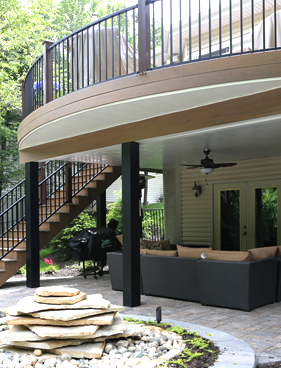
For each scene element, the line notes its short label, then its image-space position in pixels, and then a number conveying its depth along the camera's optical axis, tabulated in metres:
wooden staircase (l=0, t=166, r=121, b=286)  7.98
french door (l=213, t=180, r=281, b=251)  9.12
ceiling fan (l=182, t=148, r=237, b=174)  7.35
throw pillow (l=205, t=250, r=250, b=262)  5.73
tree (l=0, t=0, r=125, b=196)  12.99
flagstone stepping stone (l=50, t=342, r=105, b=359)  3.48
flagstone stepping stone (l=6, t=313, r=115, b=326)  3.66
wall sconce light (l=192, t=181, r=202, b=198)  10.52
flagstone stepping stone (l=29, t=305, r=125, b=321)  3.62
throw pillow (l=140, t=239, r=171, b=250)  8.19
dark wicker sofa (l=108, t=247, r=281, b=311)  5.59
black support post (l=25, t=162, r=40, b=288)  7.70
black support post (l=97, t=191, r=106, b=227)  10.50
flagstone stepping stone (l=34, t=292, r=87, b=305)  3.85
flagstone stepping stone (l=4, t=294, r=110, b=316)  3.75
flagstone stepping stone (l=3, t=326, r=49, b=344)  3.62
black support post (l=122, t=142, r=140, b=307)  5.89
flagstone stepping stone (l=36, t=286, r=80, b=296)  3.95
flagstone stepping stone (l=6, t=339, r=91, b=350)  3.56
